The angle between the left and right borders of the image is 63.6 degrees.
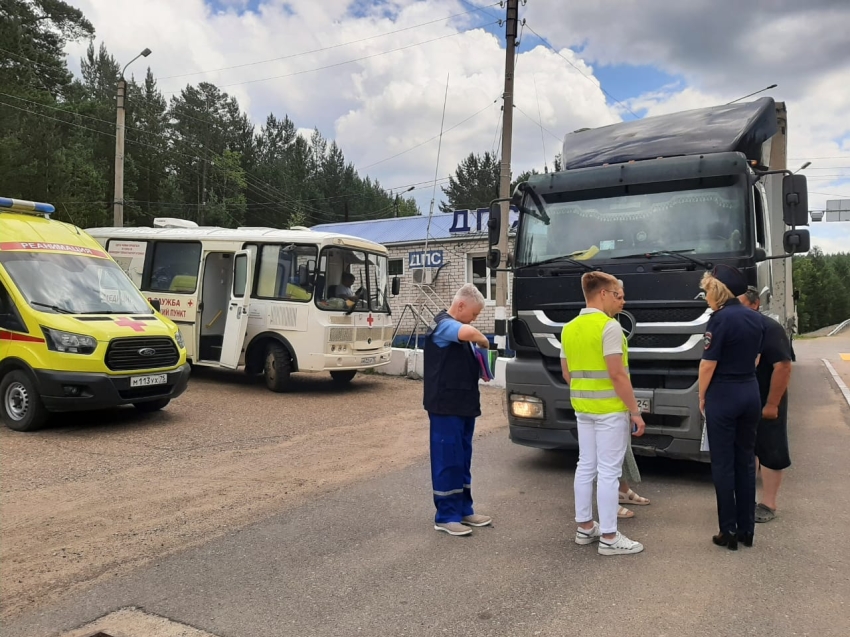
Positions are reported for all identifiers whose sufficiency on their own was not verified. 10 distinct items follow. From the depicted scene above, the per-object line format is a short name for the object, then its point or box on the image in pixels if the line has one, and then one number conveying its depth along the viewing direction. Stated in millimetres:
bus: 11625
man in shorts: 4793
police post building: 20781
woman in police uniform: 4289
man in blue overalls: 4750
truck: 5680
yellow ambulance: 7973
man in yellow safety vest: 4293
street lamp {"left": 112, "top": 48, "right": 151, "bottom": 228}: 19391
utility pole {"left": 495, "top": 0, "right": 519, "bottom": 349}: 14836
